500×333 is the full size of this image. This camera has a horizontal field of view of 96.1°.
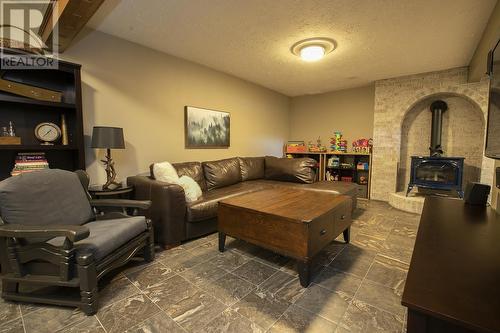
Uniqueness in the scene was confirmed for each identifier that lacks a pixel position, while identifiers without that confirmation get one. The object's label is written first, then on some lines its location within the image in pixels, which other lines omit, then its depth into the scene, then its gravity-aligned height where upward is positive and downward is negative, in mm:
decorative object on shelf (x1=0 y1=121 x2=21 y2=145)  1967 +152
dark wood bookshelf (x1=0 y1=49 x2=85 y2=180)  2105 +402
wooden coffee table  1727 -577
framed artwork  3607 +456
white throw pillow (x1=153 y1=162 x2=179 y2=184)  2619 -229
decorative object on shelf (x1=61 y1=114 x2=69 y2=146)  2338 +221
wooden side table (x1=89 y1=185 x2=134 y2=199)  2336 -402
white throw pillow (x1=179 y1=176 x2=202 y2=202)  2557 -403
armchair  1417 -618
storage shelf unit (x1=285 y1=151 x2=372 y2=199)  4705 -278
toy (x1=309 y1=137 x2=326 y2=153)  5200 +200
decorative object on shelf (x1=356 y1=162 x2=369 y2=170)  4719 -215
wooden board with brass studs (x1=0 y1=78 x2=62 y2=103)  1977 +579
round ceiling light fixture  2797 +1411
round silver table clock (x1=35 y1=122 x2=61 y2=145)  2182 +202
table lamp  2348 +142
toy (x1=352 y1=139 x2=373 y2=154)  4608 +204
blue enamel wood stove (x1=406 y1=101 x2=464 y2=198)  3541 -186
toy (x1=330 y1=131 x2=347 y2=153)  4996 +279
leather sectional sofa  2346 -461
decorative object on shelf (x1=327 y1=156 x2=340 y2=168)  4957 -144
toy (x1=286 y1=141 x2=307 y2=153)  5438 +200
